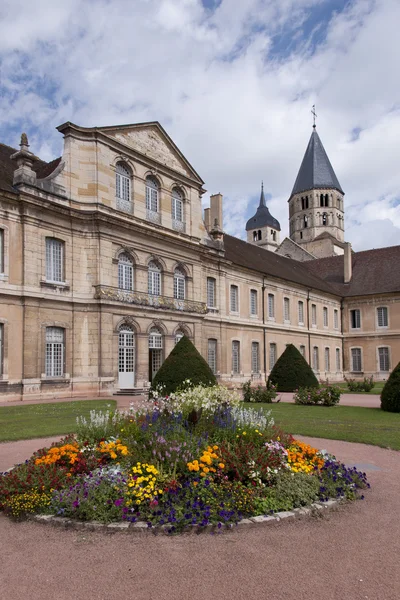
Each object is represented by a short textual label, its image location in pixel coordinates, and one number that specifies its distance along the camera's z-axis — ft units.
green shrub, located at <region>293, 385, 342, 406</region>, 57.52
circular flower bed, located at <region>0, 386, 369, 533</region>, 16.57
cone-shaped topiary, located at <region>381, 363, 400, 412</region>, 50.44
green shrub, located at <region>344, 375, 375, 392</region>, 81.46
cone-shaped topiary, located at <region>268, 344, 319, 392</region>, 75.36
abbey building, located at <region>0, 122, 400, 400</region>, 61.72
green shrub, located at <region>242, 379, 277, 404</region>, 61.16
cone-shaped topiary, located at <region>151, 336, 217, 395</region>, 54.44
